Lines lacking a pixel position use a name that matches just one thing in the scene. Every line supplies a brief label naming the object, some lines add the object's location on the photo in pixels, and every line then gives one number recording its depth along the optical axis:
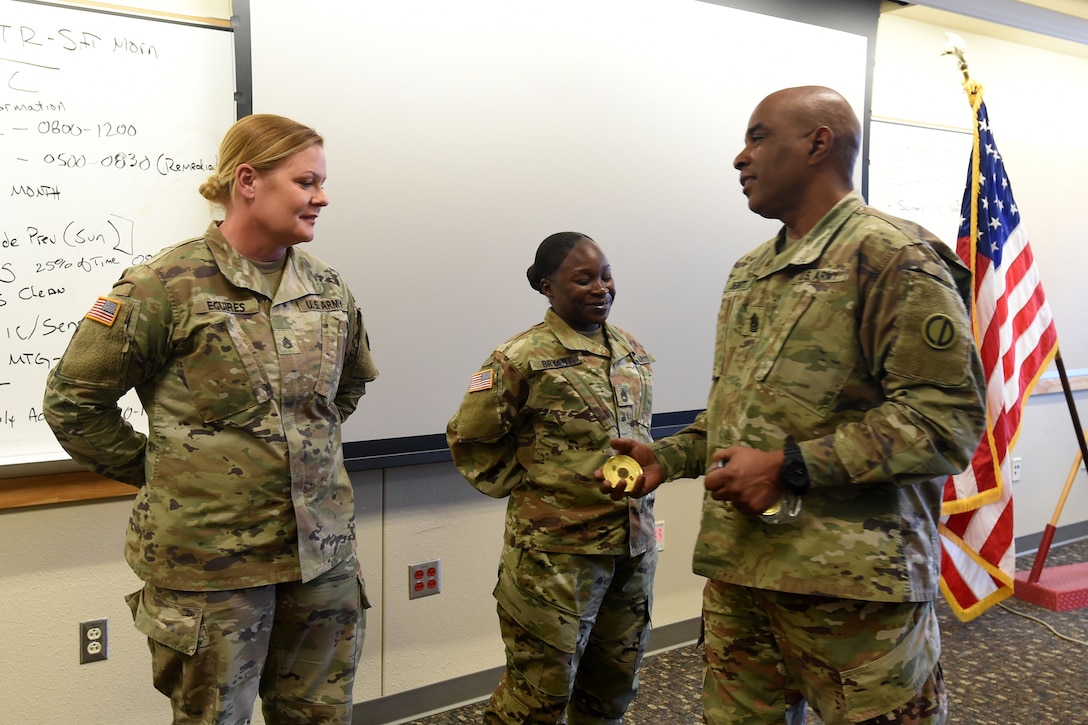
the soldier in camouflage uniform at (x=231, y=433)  1.53
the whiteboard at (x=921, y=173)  3.72
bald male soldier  1.24
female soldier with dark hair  1.89
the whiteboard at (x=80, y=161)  2.00
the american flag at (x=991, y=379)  3.12
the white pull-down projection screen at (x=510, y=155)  2.39
